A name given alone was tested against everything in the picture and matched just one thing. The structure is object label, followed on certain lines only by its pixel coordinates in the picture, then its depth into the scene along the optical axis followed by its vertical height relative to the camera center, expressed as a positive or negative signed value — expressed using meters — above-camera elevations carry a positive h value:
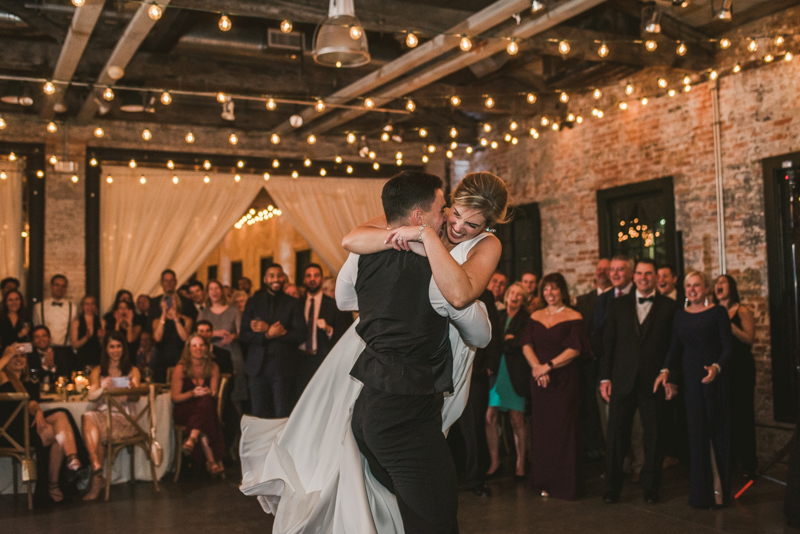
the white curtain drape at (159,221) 9.47 +0.98
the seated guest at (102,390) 5.64 -0.71
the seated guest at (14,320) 7.12 -0.19
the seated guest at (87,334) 7.87 -0.37
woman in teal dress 5.91 -0.73
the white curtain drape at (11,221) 8.93 +0.92
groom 2.28 -0.21
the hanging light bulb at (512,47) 6.11 +1.94
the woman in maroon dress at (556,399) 5.25 -0.75
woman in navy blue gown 4.84 -0.71
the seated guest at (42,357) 6.21 -0.47
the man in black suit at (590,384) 6.45 -0.78
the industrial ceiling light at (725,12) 5.22 +1.88
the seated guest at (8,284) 7.83 +0.17
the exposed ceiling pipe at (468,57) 5.68 +2.07
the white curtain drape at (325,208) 10.52 +1.21
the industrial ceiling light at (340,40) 4.26 +1.45
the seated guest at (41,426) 5.40 -0.90
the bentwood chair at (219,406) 6.19 -0.96
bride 2.32 -0.50
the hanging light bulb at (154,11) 5.14 +1.92
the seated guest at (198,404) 6.29 -0.87
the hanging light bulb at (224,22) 5.21 +1.86
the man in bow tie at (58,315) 8.45 -0.17
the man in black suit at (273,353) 6.78 -0.50
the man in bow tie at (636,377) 5.04 -0.57
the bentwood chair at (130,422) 5.64 -0.96
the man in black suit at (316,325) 6.94 -0.27
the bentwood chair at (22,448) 5.18 -1.01
